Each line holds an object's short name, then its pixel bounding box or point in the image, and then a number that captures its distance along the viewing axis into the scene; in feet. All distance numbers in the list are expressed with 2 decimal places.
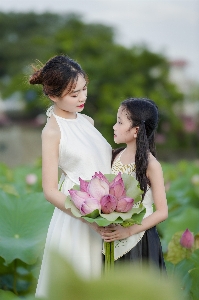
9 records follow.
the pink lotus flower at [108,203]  11.08
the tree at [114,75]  82.01
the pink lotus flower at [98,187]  11.14
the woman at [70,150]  12.99
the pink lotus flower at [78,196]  11.23
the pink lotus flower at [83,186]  11.34
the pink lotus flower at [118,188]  11.22
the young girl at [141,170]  12.48
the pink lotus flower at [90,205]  11.14
